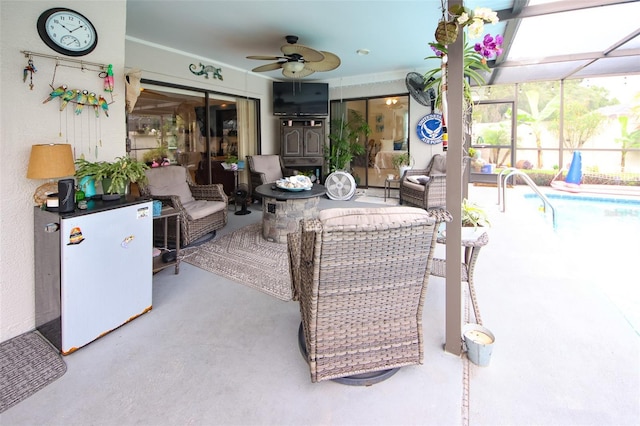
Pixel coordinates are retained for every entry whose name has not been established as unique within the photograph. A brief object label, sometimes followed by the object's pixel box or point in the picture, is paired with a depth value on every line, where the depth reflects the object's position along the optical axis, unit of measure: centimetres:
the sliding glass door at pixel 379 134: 711
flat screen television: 682
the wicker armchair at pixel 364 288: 140
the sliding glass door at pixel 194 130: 501
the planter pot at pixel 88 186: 218
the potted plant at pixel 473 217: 221
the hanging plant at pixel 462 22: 161
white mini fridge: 181
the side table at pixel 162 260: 284
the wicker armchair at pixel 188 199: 360
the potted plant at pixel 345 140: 723
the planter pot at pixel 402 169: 624
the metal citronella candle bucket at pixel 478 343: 173
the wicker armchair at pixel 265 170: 578
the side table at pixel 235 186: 577
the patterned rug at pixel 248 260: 284
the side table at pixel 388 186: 686
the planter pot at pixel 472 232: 207
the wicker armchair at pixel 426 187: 511
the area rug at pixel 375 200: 656
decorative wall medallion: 652
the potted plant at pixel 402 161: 662
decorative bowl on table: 414
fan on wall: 625
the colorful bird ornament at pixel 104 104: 231
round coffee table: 385
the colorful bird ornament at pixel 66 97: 211
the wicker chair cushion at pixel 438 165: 614
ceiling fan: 386
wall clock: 201
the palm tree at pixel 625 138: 847
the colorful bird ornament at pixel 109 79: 233
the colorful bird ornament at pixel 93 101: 224
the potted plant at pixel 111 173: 215
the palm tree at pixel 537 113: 930
